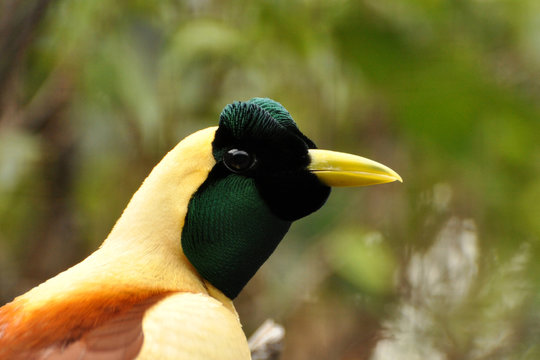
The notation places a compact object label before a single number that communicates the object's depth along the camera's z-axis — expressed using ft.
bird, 8.63
